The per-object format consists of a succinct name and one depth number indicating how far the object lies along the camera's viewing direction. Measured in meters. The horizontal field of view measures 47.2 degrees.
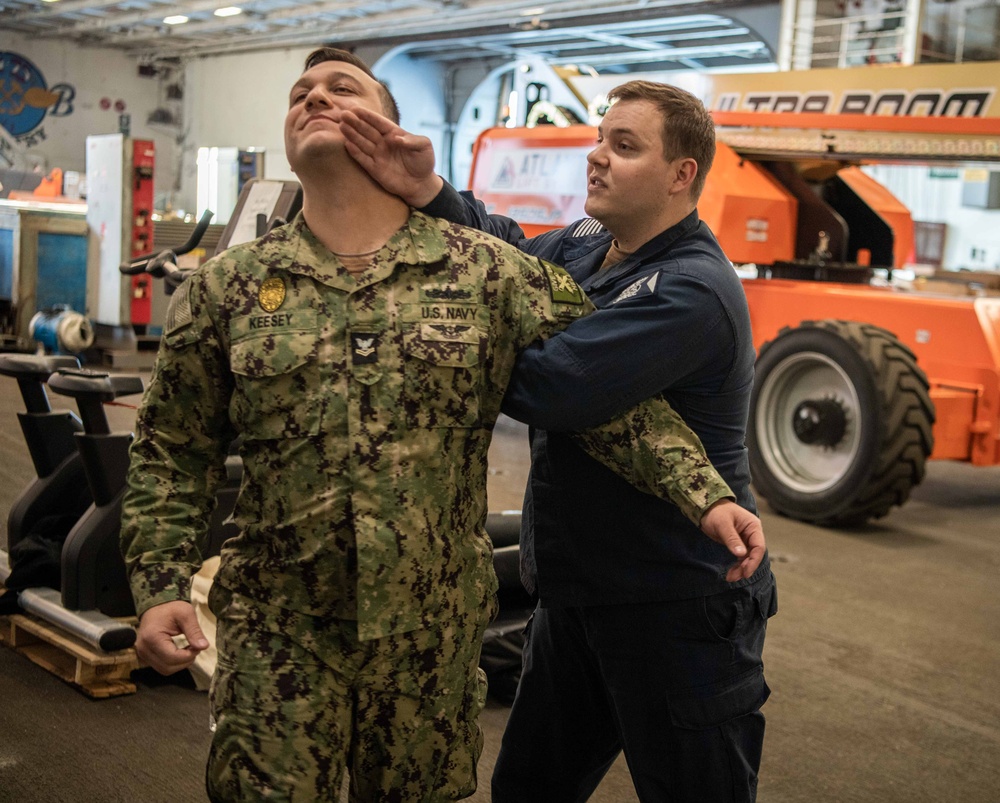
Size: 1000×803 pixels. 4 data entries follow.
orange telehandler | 5.85
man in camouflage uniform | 1.60
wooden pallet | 3.45
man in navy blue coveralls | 1.81
